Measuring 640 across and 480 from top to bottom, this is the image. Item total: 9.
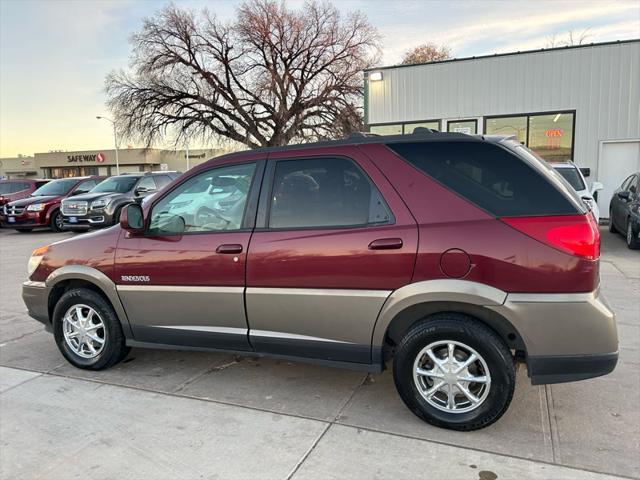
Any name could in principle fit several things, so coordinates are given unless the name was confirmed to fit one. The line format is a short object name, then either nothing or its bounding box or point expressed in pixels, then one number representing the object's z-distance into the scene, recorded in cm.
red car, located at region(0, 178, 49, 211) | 1719
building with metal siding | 1426
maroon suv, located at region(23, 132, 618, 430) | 287
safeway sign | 6781
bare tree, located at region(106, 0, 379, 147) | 3056
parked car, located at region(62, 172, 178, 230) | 1373
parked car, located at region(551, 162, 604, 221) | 942
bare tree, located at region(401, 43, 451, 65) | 4106
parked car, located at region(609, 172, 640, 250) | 944
